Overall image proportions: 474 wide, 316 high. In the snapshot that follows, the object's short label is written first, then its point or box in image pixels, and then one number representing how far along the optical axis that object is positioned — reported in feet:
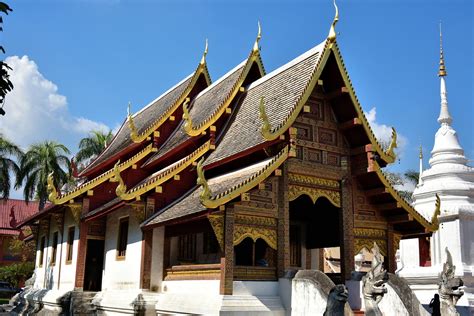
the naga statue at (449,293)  32.42
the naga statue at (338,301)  26.84
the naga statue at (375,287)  27.68
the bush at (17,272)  111.24
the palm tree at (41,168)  117.08
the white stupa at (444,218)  59.06
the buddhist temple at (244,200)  34.94
